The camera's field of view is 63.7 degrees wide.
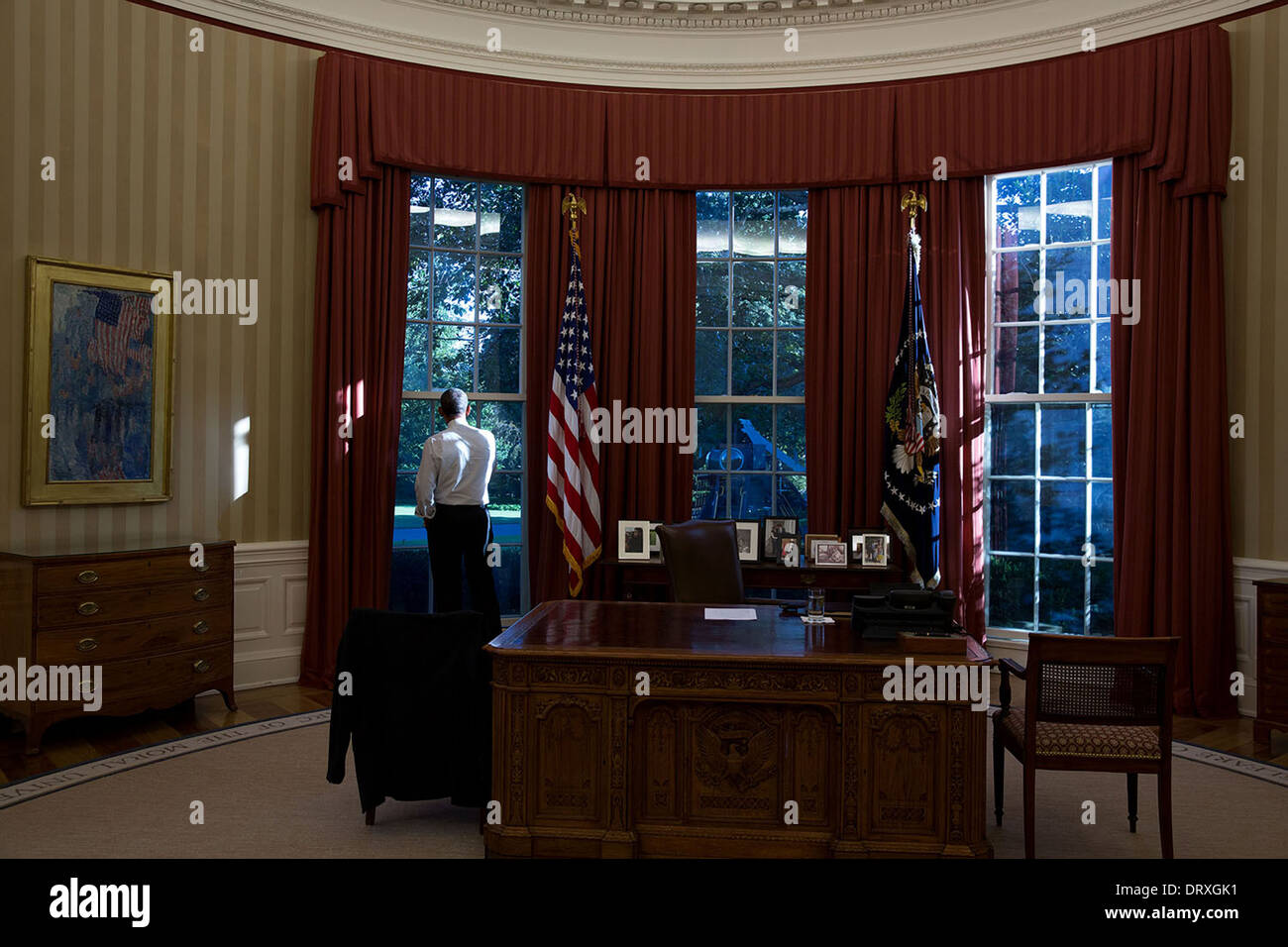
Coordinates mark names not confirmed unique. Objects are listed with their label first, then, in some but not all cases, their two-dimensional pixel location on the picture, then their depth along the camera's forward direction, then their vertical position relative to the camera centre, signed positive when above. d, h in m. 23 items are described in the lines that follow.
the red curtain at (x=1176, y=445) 5.55 +0.24
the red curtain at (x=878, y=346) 6.32 +0.90
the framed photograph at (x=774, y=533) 6.23 -0.26
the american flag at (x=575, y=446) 6.27 +0.27
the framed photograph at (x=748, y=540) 6.28 -0.31
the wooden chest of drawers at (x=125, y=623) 4.64 -0.63
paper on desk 4.29 -0.52
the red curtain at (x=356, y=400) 6.09 +0.53
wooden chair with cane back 3.31 -0.69
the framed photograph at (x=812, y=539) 6.16 -0.29
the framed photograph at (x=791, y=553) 6.07 -0.37
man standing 5.86 -0.09
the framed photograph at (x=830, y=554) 6.11 -0.38
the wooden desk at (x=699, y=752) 3.40 -0.88
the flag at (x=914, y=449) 6.10 +0.25
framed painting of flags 5.10 +0.52
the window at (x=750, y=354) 6.84 +0.90
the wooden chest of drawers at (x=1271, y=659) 4.87 -0.80
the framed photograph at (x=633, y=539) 6.28 -0.30
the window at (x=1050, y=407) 6.19 +0.51
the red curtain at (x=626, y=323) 6.61 +1.07
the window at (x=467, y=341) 6.55 +0.96
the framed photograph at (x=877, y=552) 6.12 -0.37
